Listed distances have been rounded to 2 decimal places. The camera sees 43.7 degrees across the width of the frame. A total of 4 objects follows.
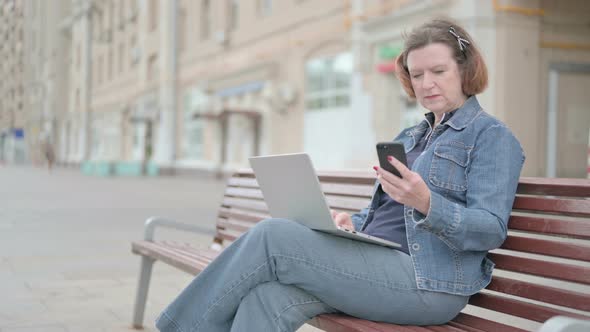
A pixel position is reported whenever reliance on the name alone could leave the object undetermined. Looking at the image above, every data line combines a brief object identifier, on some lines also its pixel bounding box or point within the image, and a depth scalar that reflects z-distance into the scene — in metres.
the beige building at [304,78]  14.53
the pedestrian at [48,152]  37.31
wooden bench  2.21
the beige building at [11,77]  74.92
